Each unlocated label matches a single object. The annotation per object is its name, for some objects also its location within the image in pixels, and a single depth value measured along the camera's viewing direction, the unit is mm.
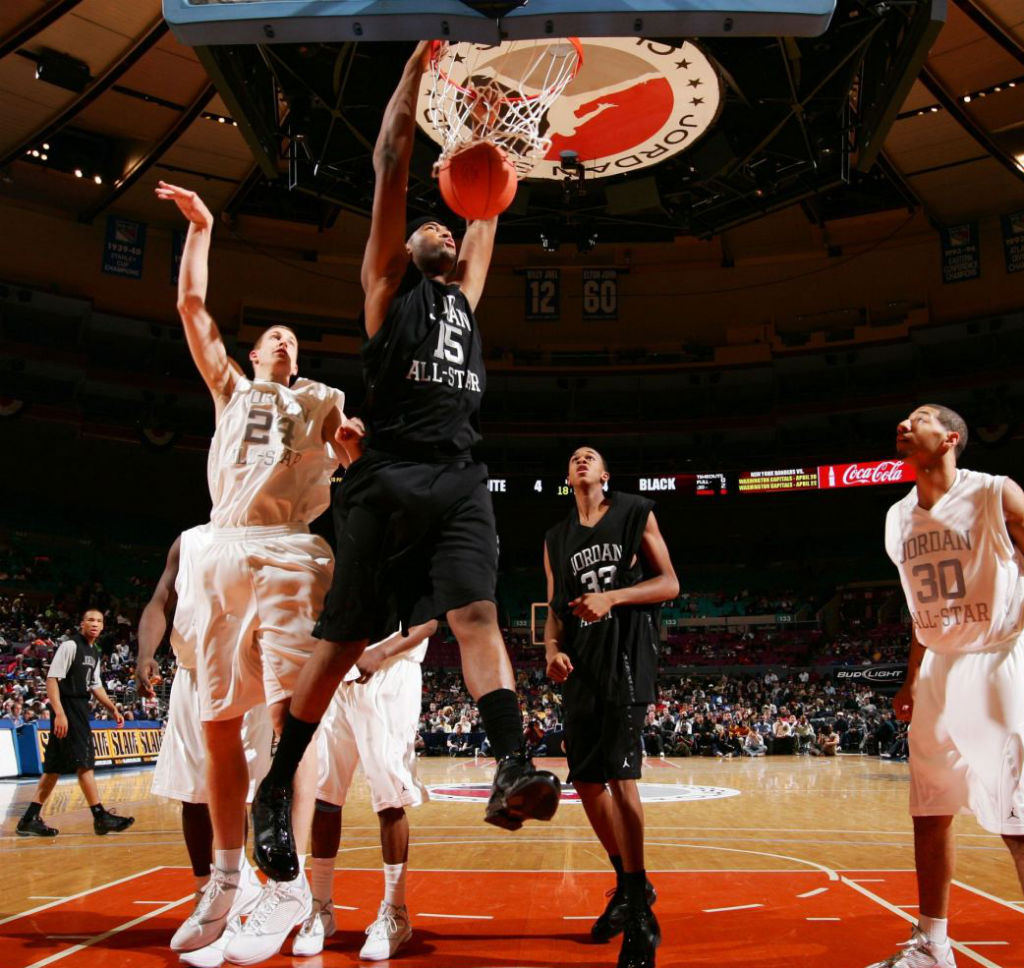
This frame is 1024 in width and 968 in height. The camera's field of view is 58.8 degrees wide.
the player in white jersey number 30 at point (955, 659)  3434
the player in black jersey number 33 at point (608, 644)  3934
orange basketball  3363
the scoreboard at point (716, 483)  27422
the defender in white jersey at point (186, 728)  4121
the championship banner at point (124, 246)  23922
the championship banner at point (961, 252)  24406
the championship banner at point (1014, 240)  23891
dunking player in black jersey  2844
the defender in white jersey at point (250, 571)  3533
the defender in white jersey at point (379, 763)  3775
